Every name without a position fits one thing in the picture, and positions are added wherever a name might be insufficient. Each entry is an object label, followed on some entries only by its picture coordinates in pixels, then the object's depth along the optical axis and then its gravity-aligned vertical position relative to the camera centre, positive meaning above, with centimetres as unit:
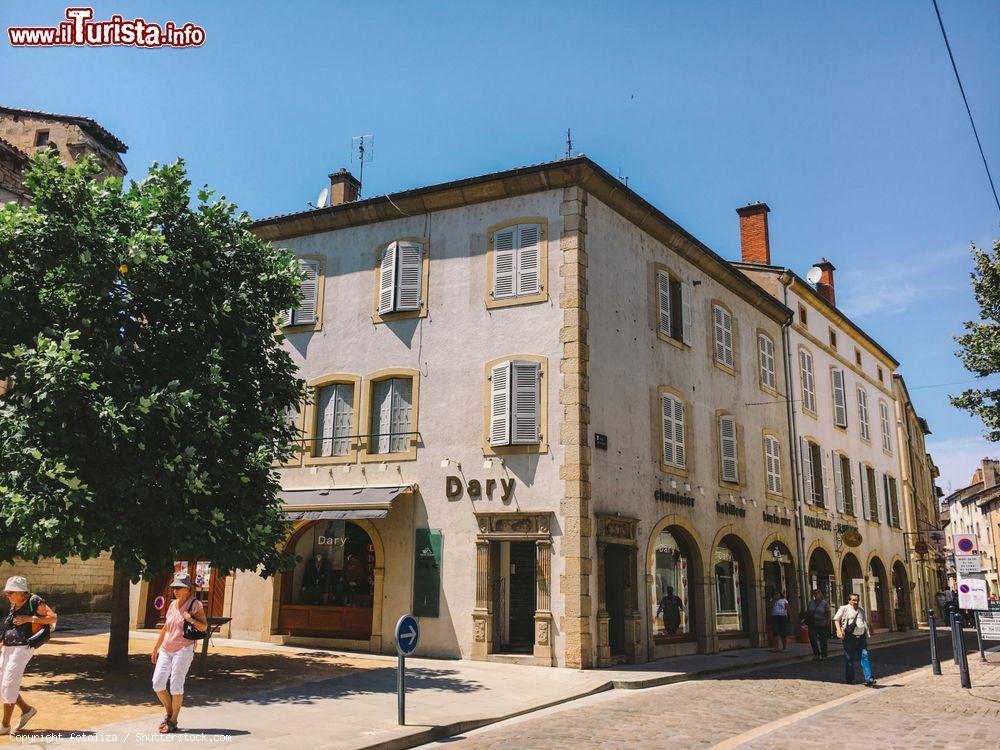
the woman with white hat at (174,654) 867 -78
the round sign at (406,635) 959 -66
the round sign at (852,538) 2705 +119
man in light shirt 1427 -92
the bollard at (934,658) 1582 -147
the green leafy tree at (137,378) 1143 +274
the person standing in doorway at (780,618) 2106 -99
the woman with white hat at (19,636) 823 -59
